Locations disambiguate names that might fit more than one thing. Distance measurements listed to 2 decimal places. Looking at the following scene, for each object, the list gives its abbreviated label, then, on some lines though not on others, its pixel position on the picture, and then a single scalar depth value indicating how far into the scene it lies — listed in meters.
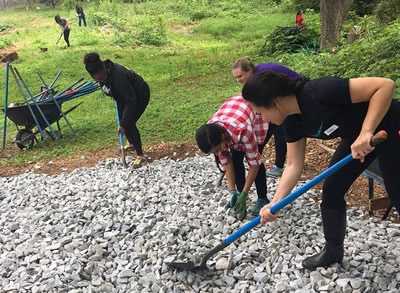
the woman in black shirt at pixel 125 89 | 6.33
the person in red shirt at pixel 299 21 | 16.99
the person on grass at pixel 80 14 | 24.72
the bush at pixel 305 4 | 23.24
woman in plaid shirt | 4.00
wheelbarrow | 9.03
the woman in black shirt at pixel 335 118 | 2.73
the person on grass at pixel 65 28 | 20.31
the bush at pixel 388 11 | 13.77
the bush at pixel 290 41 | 15.50
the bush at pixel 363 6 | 19.73
